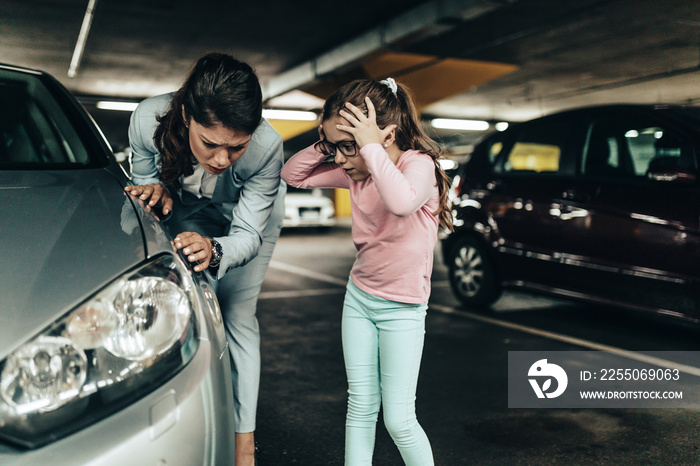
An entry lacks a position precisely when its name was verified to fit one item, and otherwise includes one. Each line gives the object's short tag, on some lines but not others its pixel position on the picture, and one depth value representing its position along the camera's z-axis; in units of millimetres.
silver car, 1098
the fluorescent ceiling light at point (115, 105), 18266
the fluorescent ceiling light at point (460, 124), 22875
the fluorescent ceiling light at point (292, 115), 20672
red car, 3820
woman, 1747
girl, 1750
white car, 14703
